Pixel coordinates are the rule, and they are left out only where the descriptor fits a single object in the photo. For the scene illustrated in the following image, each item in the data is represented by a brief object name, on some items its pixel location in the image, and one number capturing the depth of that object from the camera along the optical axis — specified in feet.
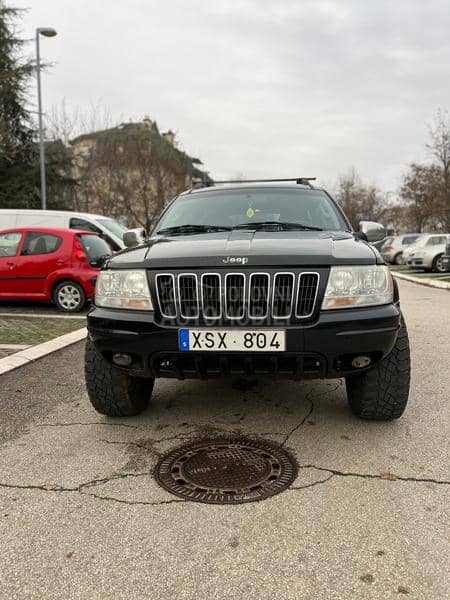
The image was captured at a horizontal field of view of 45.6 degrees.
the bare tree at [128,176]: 89.71
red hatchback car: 29.45
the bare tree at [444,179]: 101.76
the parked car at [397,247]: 96.22
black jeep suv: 9.81
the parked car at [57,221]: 43.32
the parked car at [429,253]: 70.28
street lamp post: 59.26
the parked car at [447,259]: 57.49
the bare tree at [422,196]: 107.45
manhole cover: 8.87
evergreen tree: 72.18
